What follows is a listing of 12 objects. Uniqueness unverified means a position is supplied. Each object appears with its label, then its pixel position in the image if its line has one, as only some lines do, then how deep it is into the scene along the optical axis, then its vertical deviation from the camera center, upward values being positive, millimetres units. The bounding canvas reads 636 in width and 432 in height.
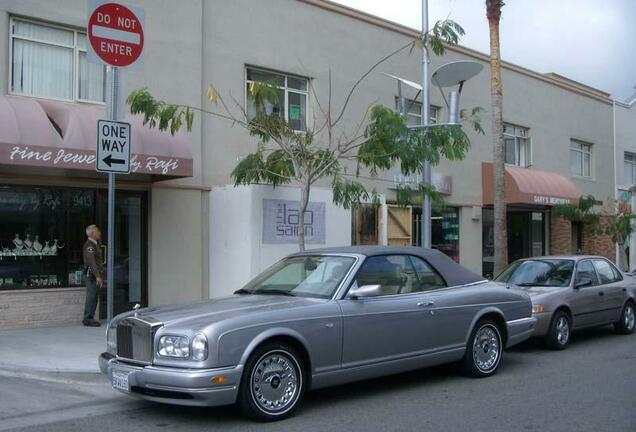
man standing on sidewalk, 11430 -586
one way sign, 8211 +1110
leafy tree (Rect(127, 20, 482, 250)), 10195 +1450
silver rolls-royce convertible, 5859 -906
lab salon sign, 12828 +307
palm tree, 15336 +1549
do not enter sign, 8594 +2624
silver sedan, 10125 -878
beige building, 11320 +1492
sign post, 8281 +2288
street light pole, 13094 +2316
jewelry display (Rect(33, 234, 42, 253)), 11668 -104
